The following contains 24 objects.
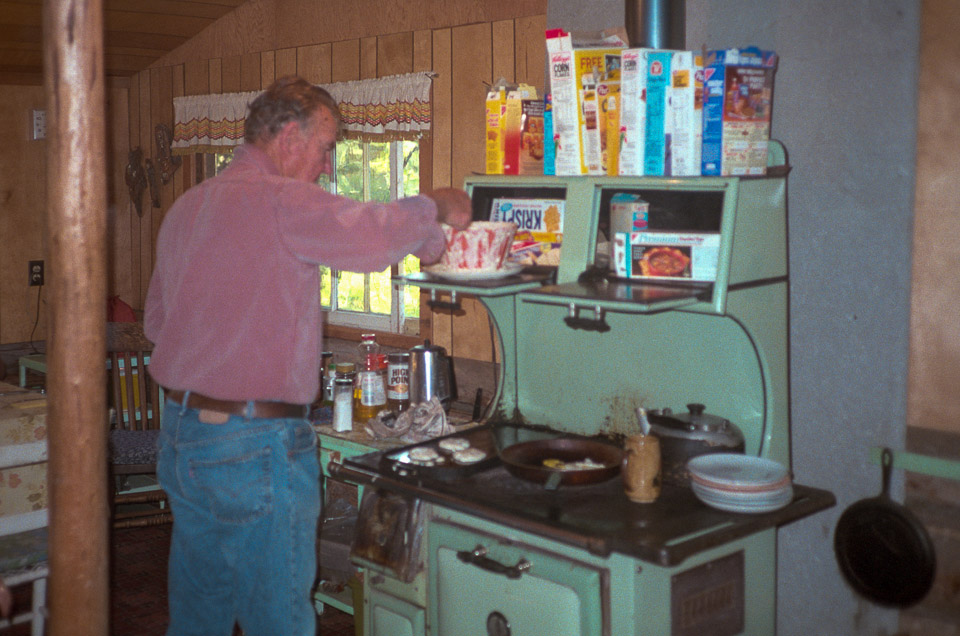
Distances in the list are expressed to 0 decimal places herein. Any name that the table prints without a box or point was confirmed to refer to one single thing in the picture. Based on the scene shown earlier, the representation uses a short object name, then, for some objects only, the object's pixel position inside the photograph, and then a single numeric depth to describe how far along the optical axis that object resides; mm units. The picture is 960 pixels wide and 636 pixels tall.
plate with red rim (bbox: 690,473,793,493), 1898
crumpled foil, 2656
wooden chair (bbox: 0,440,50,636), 2453
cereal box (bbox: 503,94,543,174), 2355
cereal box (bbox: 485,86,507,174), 2396
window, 3975
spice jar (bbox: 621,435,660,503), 1966
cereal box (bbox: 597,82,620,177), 2139
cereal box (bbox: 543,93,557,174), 2316
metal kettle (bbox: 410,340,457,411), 2918
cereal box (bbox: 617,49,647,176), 2059
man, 1974
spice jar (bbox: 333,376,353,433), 2793
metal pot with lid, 2062
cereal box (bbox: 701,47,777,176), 1975
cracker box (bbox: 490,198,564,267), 2367
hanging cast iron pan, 2061
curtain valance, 3699
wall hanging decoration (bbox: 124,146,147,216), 5234
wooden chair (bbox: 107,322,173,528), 3693
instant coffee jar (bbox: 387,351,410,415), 2921
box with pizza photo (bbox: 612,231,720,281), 1975
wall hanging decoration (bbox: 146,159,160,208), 5133
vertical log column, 1688
